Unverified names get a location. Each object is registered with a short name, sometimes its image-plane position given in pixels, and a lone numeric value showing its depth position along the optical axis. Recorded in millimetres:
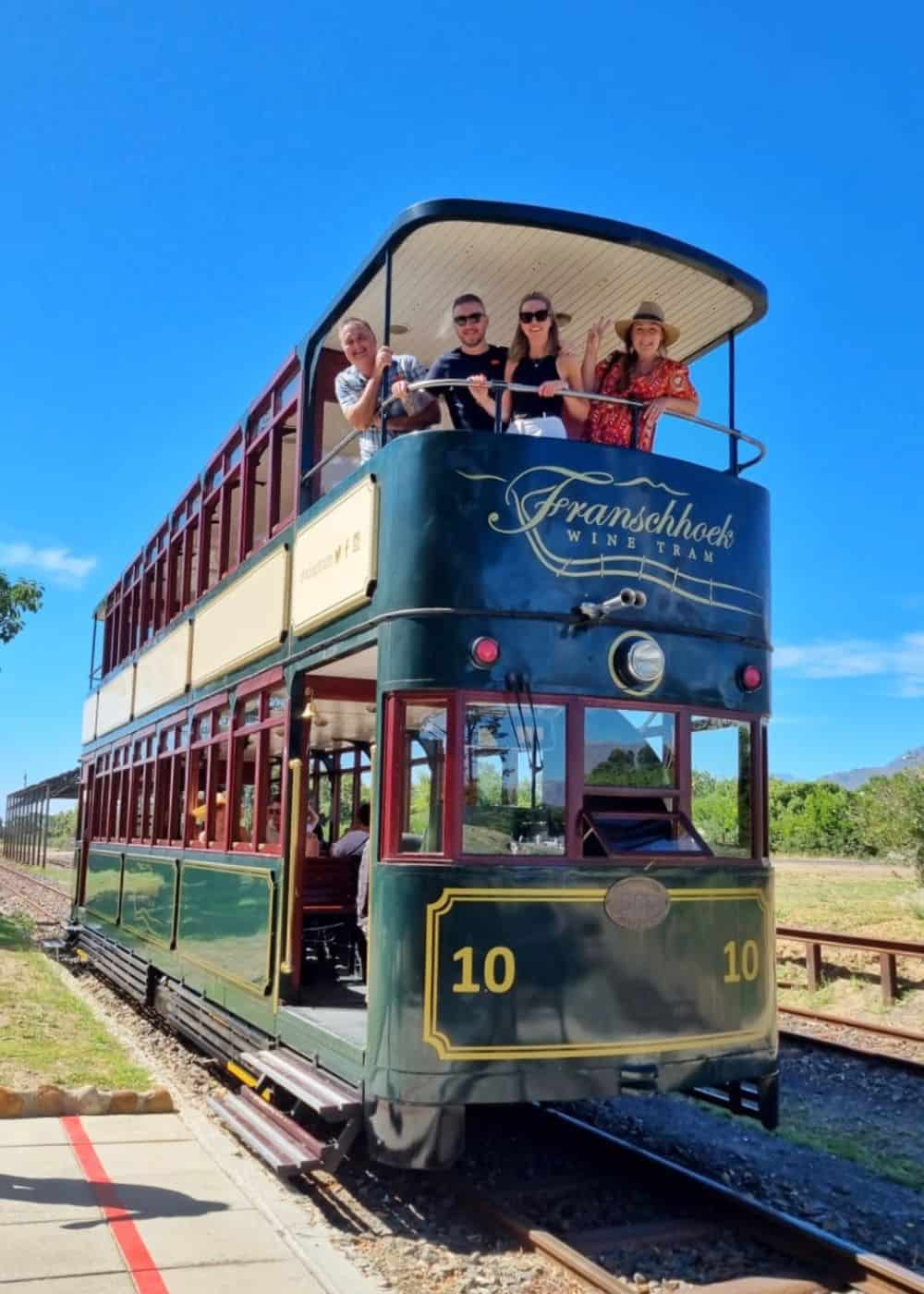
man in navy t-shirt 6219
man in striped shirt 6344
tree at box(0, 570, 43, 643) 22281
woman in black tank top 6219
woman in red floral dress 6285
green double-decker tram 5199
